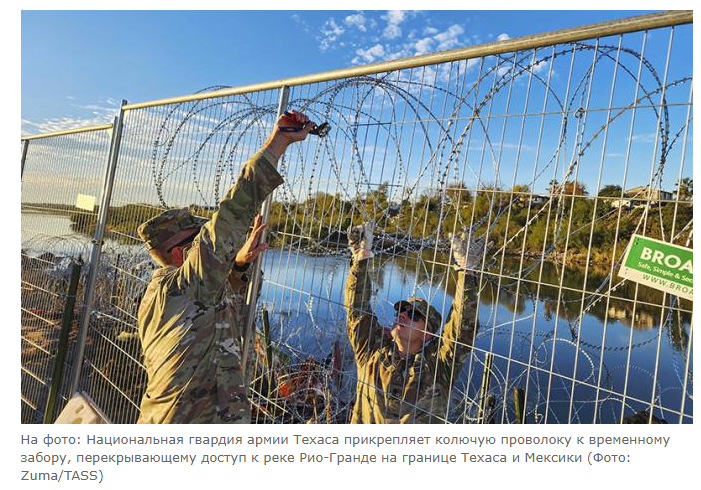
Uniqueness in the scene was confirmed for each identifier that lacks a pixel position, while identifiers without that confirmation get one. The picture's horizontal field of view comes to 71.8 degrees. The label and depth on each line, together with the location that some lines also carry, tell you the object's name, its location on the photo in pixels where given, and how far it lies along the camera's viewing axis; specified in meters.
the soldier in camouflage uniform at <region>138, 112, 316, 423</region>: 2.30
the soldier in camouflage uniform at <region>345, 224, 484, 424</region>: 2.29
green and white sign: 1.61
